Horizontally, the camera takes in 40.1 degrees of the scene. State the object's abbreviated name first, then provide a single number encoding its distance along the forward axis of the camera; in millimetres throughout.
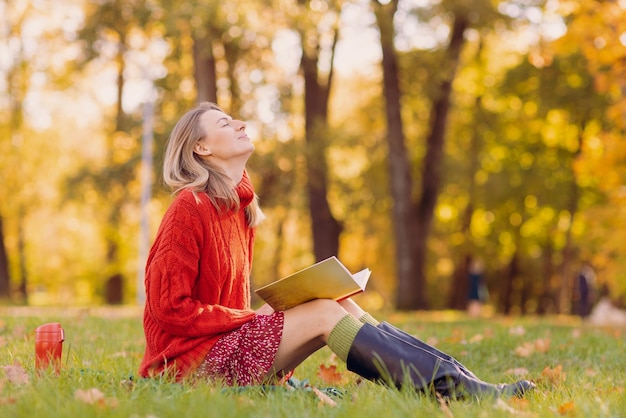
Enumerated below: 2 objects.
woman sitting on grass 3637
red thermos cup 4078
